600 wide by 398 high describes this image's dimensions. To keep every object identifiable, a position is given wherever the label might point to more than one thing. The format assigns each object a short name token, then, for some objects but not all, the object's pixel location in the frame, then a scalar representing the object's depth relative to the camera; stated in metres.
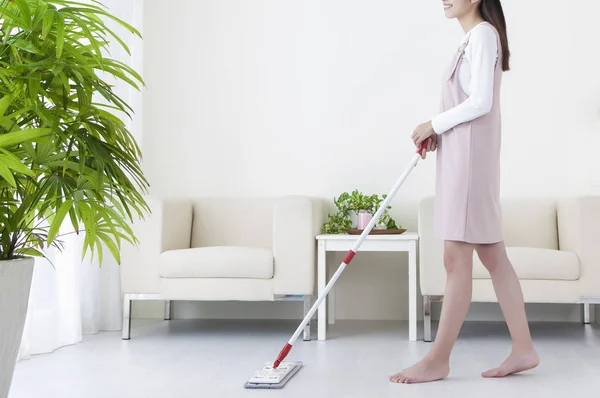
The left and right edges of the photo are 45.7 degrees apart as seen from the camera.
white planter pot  1.64
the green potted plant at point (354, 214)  3.72
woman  2.39
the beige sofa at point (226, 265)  3.35
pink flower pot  3.68
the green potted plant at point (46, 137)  1.58
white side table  3.39
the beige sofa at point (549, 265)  3.25
